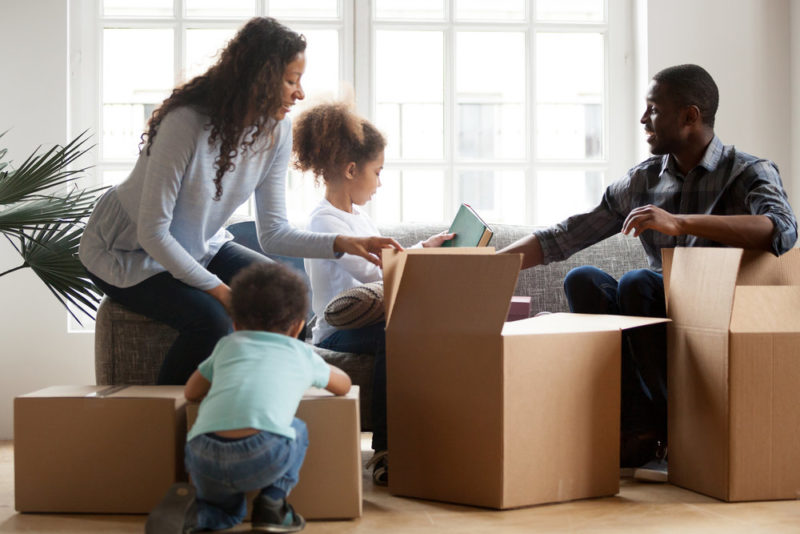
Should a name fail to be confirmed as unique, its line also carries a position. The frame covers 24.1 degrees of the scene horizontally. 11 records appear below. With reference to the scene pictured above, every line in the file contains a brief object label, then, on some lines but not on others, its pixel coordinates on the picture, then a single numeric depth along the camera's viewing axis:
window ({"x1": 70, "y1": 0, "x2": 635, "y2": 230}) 6.23
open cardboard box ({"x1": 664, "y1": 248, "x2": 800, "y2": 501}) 4.58
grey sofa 5.01
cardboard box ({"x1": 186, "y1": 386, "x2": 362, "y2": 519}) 4.46
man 4.74
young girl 5.10
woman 4.66
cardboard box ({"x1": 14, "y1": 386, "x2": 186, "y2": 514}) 4.52
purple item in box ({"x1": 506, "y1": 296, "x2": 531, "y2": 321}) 5.14
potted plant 5.19
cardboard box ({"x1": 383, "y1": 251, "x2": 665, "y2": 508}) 4.50
